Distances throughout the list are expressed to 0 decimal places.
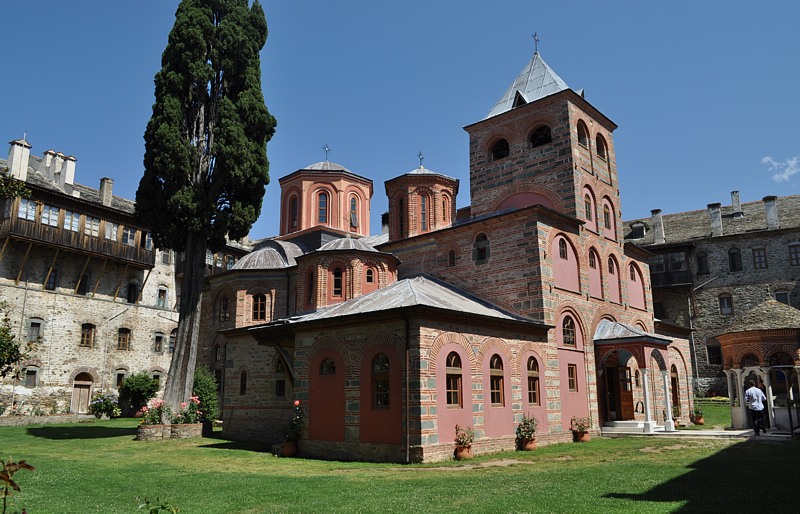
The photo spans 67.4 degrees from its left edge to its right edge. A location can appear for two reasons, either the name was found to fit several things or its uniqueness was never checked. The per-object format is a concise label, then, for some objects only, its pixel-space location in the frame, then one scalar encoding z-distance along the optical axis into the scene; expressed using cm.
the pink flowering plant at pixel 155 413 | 2014
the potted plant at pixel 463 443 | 1390
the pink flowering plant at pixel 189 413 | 2061
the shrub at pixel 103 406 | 3044
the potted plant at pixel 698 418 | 2349
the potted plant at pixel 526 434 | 1576
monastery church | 1449
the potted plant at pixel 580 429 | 1778
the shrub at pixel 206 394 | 2248
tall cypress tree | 2092
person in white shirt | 1725
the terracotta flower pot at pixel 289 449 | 1528
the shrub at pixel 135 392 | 3247
